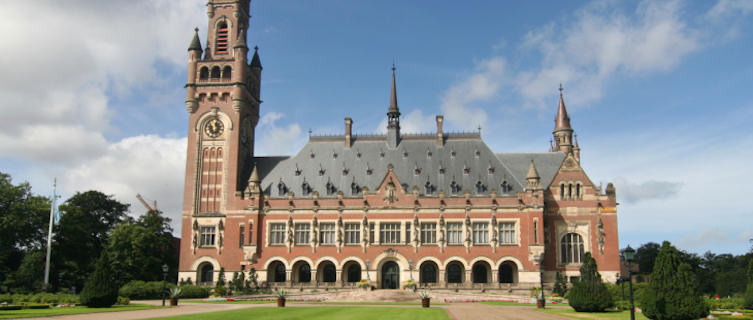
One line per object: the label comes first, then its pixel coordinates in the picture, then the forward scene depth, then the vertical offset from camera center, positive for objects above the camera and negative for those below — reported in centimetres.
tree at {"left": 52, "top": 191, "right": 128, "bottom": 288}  7294 +161
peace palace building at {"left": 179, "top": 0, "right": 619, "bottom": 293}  6750 +439
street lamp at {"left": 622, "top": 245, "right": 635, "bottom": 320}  2852 -21
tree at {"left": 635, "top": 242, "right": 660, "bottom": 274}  12100 -128
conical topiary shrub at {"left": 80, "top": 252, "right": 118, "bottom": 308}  4197 -314
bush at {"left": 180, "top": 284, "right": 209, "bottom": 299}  5876 -453
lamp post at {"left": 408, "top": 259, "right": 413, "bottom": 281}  6706 -203
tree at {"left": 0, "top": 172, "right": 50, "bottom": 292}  6600 +249
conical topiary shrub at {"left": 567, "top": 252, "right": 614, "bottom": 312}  3894 -306
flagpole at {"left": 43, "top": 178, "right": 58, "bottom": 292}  6195 -29
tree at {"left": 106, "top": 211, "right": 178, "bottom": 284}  6888 -39
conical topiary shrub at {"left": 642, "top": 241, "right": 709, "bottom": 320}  2961 -222
